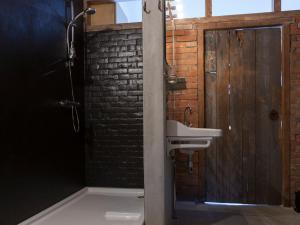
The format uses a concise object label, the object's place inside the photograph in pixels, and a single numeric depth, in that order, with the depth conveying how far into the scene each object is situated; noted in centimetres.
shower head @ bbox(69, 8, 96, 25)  321
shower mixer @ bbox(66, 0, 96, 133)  330
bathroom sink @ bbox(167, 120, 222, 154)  256
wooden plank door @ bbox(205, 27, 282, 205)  371
